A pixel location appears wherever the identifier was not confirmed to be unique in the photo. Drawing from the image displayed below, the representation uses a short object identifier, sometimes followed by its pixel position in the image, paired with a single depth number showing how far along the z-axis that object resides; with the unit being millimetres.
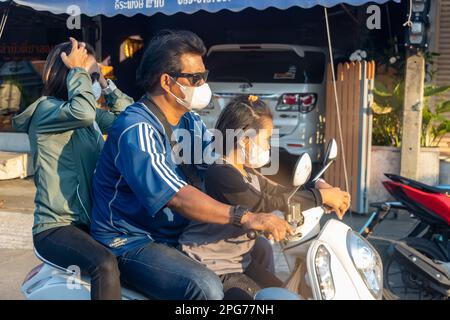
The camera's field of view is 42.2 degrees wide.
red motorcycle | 3721
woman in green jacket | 2566
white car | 7590
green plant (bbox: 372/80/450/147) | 6941
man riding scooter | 2154
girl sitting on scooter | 2316
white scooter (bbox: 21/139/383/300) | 2166
